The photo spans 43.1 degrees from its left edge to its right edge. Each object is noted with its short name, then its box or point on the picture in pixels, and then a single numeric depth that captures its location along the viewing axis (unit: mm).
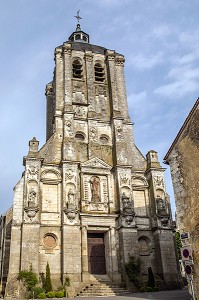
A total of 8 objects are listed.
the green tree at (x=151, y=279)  15166
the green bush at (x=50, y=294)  13358
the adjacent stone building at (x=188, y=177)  9415
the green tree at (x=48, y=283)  13880
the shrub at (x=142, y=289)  14651
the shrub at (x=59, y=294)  13511
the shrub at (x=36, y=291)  13338
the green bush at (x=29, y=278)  13776
